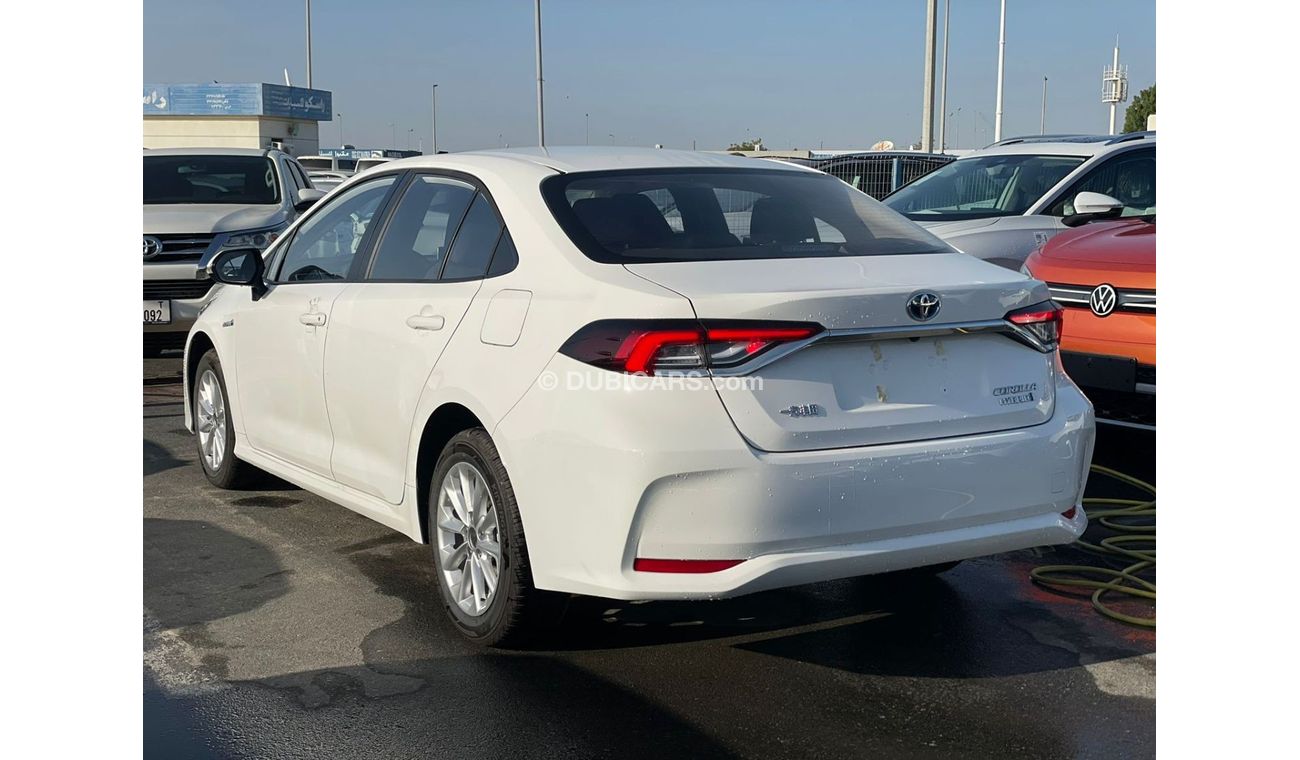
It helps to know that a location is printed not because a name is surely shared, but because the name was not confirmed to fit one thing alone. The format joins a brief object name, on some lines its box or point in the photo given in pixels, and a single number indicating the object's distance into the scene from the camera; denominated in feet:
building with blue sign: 231.91
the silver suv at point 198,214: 33.76
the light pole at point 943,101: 143.58
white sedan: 12.03
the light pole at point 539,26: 135.64
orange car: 21.07
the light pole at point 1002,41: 145.89
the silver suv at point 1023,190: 30.19
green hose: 16.10
